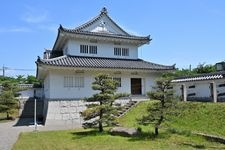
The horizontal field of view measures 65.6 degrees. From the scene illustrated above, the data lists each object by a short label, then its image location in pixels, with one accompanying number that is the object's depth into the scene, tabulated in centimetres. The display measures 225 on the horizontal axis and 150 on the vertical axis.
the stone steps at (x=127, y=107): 1308
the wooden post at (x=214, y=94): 1099
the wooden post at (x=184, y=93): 1258
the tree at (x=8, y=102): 1664
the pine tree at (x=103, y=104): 928
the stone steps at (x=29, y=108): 1810
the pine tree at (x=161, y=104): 832
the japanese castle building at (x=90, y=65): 1377
